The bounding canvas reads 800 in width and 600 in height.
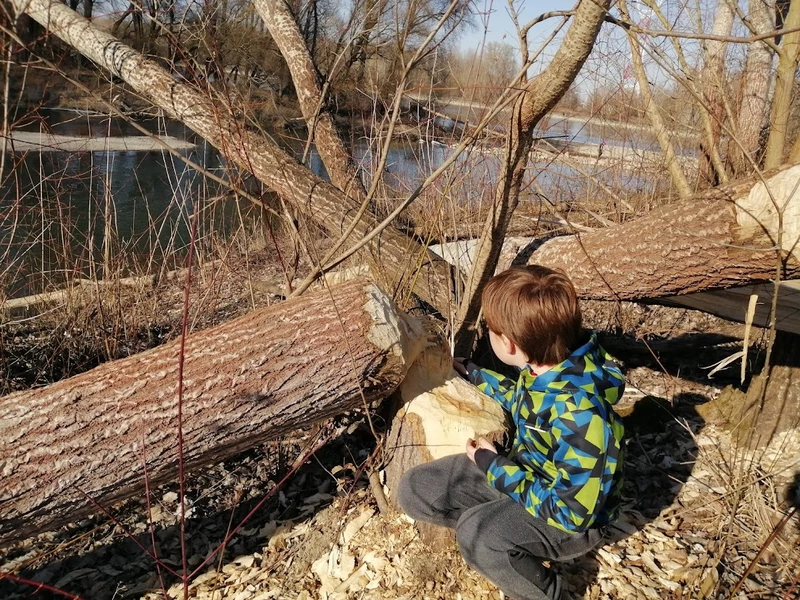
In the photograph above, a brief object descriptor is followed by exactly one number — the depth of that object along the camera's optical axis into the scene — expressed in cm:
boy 137
